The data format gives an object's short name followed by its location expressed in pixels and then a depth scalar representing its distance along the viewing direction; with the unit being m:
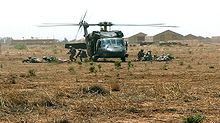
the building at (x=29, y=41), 141.56
